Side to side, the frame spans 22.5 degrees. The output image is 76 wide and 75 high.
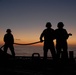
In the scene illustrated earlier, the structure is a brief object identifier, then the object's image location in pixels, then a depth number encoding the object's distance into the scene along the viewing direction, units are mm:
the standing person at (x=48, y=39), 9641
